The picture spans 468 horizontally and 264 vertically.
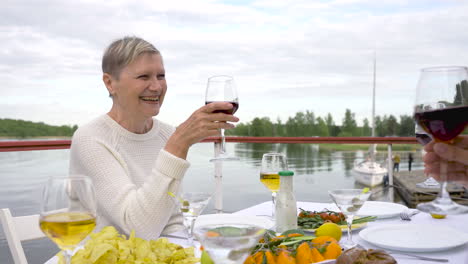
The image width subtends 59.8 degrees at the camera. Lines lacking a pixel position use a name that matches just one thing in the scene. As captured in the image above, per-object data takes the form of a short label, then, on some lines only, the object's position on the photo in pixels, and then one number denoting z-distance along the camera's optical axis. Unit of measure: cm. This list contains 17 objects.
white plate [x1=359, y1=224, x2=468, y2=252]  107
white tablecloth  103
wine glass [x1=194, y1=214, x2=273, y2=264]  57
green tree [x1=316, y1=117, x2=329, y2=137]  5288
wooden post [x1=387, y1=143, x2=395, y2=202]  350
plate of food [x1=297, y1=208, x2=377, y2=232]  131
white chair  121
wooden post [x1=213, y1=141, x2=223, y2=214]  322
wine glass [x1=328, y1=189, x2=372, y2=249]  111
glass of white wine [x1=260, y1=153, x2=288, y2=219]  151
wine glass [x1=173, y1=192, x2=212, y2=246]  110
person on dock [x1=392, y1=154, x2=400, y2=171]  3816
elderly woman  133
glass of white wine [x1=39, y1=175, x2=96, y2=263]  78
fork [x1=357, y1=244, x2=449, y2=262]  101
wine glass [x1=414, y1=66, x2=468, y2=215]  62
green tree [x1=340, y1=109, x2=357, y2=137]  4978
